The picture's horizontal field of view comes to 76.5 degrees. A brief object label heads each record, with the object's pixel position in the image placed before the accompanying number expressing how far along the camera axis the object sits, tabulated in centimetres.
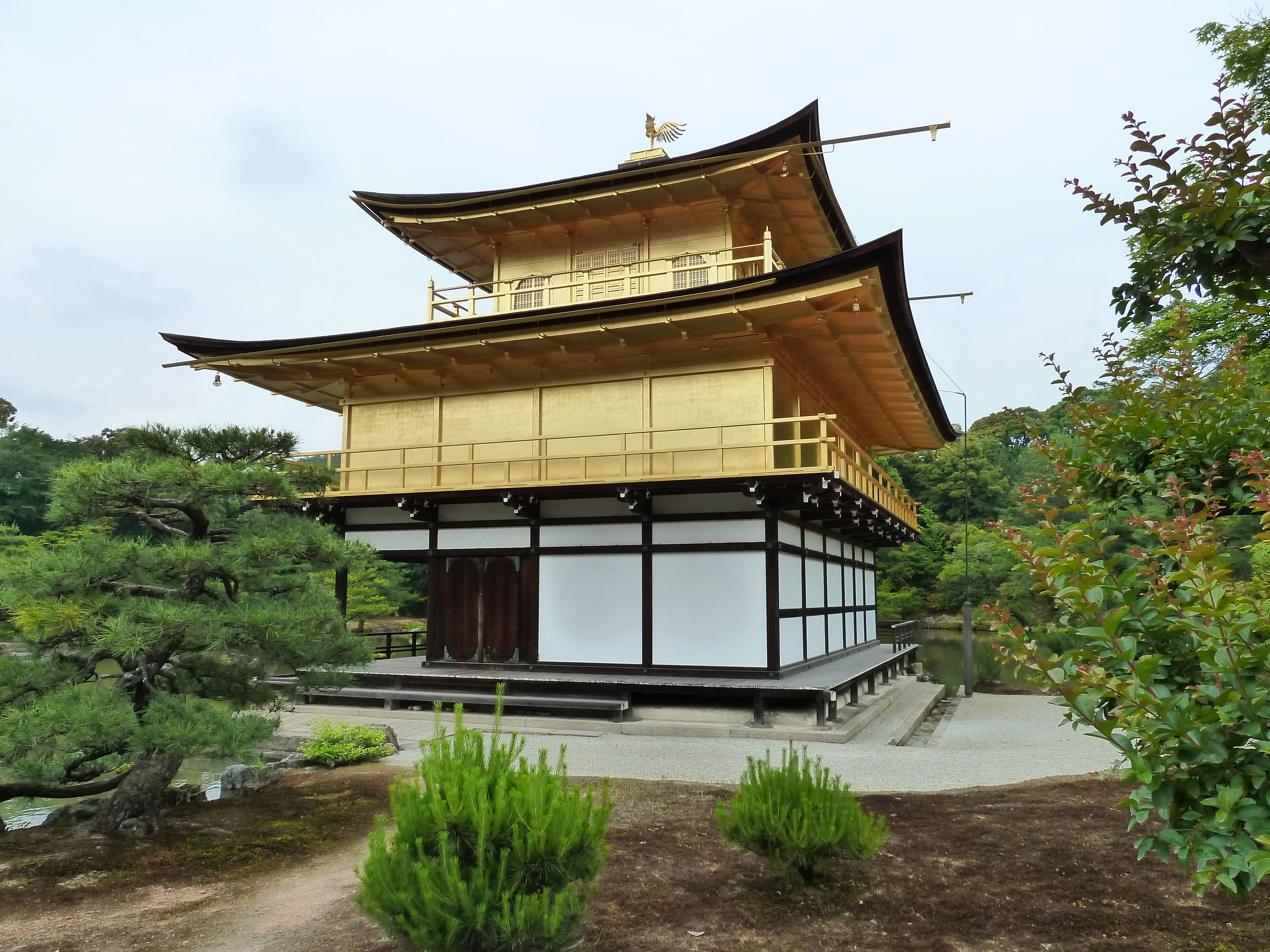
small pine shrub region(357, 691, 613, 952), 366
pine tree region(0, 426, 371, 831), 591
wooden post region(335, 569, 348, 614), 1598
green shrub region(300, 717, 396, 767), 958
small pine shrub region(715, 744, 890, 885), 502
